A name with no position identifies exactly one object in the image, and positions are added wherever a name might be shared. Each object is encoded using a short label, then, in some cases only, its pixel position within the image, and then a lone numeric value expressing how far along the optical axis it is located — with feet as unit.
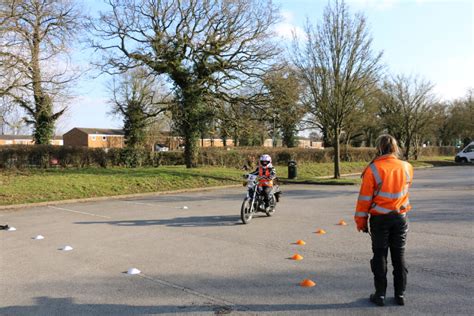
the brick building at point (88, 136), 286.87
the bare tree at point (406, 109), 145.38
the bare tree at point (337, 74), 73.00
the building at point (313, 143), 423.64
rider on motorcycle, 34.83
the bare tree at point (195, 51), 75.05
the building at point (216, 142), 267.51
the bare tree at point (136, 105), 90.24
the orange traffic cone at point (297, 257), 21.65
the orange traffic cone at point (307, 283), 17.22
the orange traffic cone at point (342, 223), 31.86
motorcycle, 32.91
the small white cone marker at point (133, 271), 19.53
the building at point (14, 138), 320.91
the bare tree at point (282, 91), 77.30
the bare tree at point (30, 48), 54.13
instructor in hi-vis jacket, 15.14
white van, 149.57
